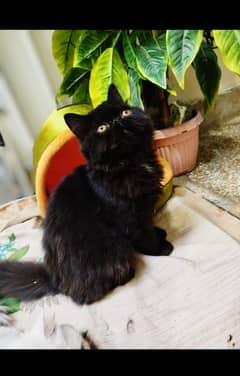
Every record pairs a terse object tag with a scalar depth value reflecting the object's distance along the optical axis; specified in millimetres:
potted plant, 859
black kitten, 696
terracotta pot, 1231
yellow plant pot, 964
